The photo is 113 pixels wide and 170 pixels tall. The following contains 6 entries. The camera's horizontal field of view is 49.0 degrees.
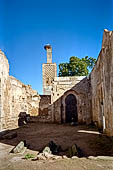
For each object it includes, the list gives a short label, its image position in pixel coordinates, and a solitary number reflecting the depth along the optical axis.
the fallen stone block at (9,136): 6.87
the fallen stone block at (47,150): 4.39
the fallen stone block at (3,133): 7.11
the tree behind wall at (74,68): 21.45
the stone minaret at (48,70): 23.27
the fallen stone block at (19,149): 4.56
